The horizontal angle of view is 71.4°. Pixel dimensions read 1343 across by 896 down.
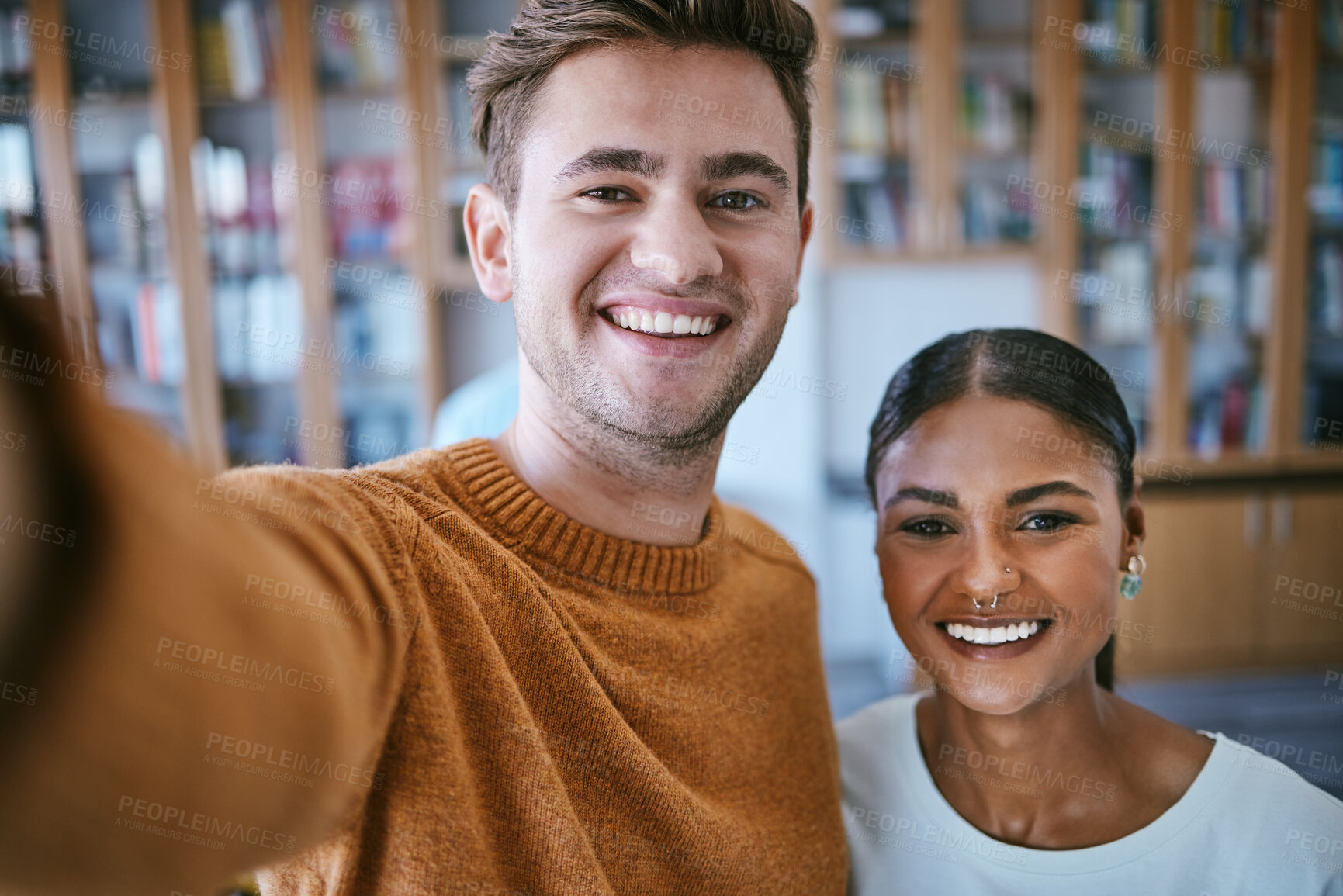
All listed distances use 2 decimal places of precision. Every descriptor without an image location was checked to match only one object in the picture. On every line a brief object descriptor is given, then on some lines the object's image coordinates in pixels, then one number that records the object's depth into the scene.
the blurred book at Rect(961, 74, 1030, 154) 3.90
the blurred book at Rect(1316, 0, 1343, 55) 3.89
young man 0.40
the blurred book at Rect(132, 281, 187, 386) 3.88
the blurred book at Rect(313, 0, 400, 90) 3.76
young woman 0.86
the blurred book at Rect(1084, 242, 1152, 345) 4.02
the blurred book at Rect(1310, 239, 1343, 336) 4.02
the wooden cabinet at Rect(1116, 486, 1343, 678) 3.86
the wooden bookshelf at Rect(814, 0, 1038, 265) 3.82
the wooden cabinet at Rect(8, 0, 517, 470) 3.76
